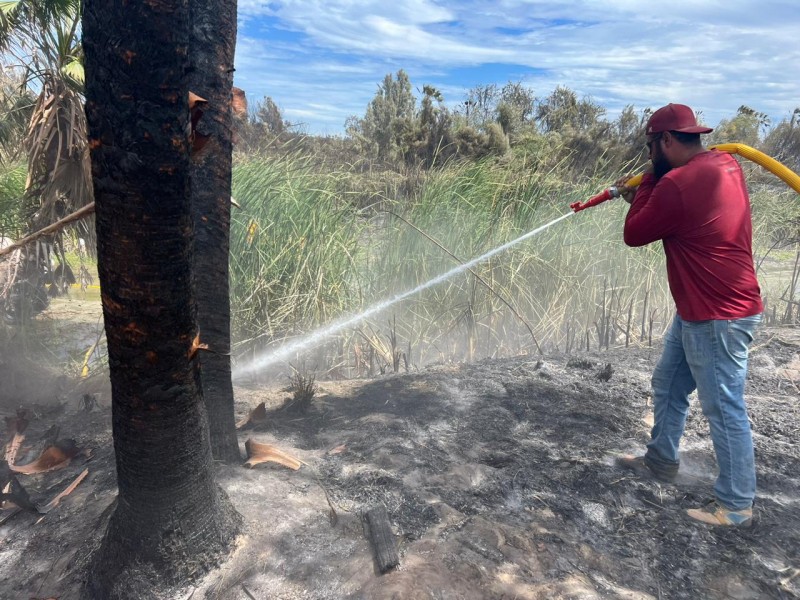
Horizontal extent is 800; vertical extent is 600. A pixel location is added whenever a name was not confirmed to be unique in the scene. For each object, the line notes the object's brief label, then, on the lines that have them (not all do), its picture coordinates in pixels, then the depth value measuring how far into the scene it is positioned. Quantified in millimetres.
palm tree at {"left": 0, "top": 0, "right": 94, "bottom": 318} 4441
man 2717
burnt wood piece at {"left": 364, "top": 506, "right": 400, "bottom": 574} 2270
